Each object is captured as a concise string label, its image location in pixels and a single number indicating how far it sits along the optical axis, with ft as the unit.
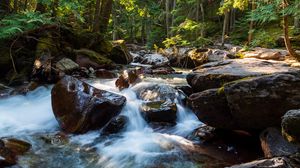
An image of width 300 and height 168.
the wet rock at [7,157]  11.76
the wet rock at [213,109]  14.60
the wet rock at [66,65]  25.68
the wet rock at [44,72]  24.30
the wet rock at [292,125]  9.04
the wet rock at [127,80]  23.07
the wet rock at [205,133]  15.51
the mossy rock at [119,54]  37.43
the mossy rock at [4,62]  26.00
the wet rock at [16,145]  13.44
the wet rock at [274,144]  11.78
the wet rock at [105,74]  27.52
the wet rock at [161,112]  17.48
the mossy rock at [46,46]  27.47
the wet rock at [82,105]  16.37
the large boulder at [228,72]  16.62
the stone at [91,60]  30.41
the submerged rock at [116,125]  16.53
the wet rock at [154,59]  39.54
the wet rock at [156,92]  19.49
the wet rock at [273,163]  8.23
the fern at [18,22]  23.04
